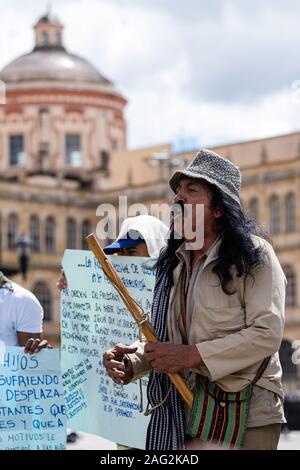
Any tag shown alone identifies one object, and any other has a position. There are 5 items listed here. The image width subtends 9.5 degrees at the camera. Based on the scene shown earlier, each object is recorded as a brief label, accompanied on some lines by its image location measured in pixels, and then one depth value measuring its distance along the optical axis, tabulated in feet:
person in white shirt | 25.44
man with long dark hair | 19.88
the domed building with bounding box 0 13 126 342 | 237.25
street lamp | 179.73
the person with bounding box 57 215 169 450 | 25.49
